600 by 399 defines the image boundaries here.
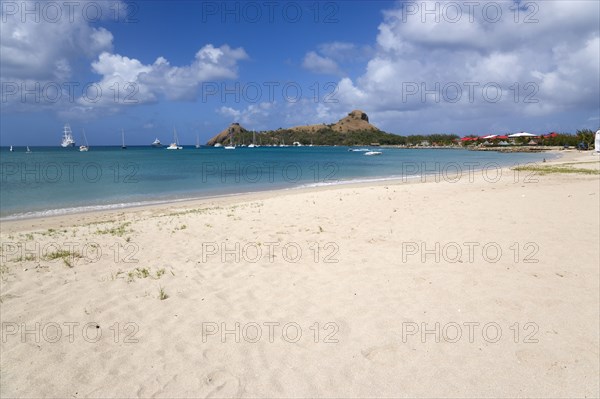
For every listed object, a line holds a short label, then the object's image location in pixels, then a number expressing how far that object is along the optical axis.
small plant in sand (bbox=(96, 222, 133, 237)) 10.03
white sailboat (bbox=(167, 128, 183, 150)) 180.00
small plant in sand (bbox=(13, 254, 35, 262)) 7.51
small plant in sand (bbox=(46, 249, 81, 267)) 7.45
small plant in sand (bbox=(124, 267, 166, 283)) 6.58
